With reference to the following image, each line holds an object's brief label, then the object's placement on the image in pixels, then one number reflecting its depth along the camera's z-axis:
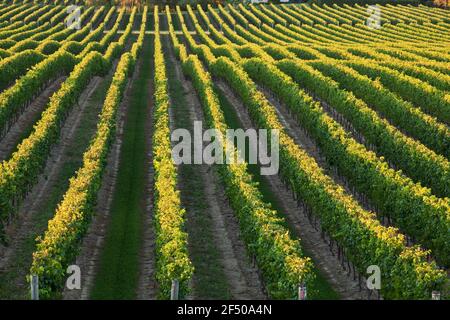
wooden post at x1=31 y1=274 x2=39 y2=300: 26.67
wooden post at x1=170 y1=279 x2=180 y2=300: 27.76
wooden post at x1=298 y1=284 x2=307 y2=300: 26.70
